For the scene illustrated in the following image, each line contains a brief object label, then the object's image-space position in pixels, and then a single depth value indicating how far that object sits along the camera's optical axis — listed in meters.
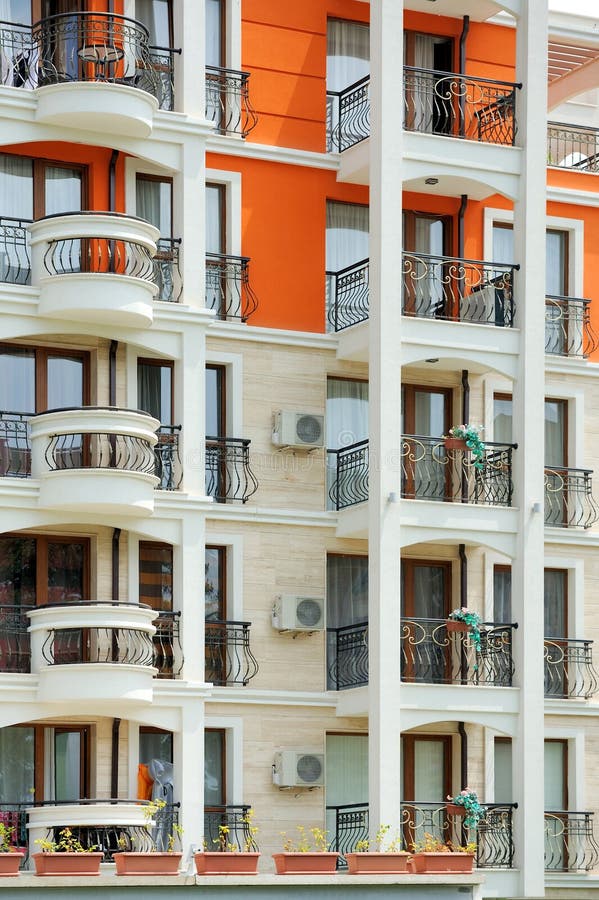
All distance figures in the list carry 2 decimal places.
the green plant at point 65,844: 22.23
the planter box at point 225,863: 21.78
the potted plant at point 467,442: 27.55
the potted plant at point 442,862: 23.06
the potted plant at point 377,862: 22.64
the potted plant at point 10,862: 21.02
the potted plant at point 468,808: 26.61
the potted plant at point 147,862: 21.50
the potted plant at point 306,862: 22.20
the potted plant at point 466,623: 27.08
